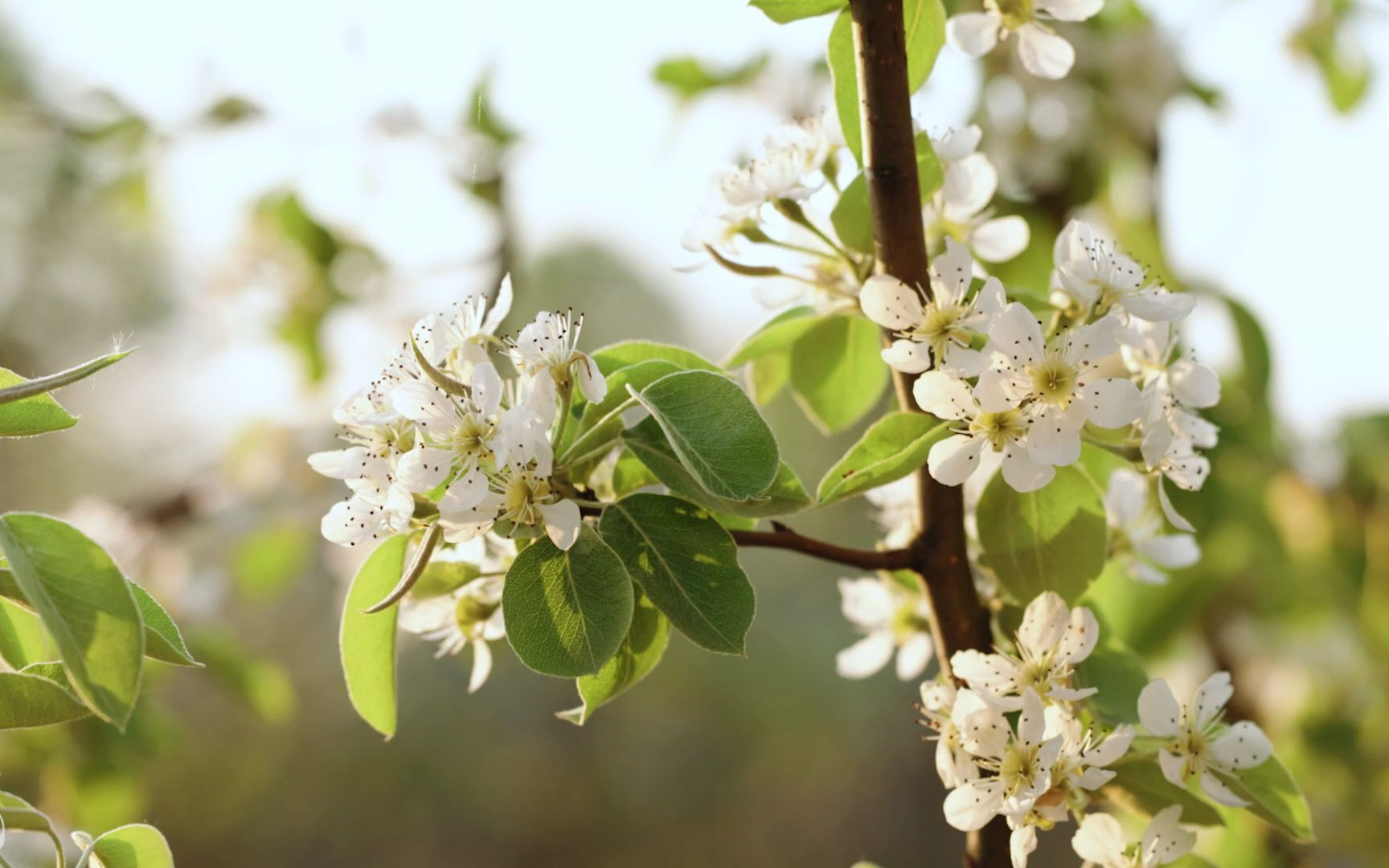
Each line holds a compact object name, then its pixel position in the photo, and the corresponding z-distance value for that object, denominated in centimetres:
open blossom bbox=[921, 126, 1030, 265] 116
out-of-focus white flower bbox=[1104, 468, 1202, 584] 119
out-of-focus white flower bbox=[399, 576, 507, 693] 114
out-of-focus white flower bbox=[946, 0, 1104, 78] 115
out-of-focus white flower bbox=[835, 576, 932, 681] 120
